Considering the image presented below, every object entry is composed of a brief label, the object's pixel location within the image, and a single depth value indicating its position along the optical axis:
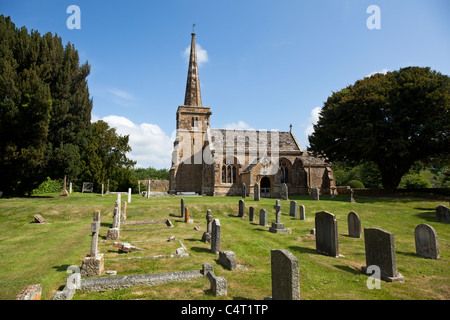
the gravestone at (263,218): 13.80
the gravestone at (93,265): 6.36
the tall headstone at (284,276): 4.37
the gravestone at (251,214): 15.33
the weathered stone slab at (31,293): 3.94
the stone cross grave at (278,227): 12.08
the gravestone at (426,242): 8.05
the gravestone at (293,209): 16.42
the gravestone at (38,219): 13.29
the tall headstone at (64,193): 24.12
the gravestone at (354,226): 11.02
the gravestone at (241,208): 16.32
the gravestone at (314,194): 22.82
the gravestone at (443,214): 13.95
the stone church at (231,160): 30.12
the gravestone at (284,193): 22.55
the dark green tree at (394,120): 21.67
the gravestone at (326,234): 8.36
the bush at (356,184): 38.38
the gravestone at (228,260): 7.01
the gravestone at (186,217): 14.63
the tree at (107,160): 32.44
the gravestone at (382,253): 6.28
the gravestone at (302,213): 15.37
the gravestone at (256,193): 21.55
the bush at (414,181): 37.38
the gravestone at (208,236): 10.34
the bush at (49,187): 28.40
